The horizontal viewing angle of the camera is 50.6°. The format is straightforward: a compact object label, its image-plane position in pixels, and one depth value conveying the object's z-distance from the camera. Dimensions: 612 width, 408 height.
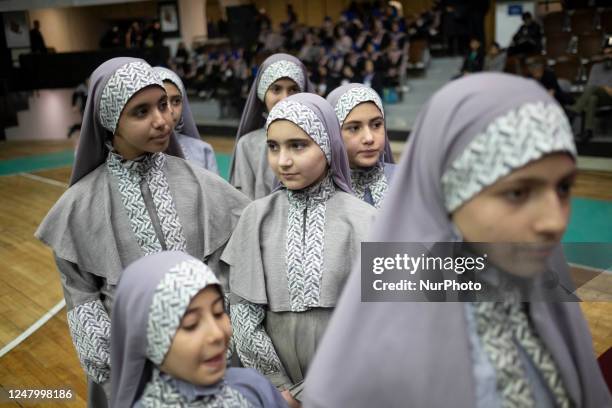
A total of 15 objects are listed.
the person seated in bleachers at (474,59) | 10.54
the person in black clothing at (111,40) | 16.55
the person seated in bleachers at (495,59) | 9.82
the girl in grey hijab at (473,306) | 1.07
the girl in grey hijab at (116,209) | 2.13
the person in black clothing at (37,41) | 13.15
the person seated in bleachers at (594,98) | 8.28
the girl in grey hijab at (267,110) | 3.62
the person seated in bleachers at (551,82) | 8.10
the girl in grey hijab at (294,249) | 2.06
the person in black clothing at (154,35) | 16.48
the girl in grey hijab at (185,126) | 3.68
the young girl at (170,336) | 1.51
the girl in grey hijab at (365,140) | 2.65
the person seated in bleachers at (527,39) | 10.21
